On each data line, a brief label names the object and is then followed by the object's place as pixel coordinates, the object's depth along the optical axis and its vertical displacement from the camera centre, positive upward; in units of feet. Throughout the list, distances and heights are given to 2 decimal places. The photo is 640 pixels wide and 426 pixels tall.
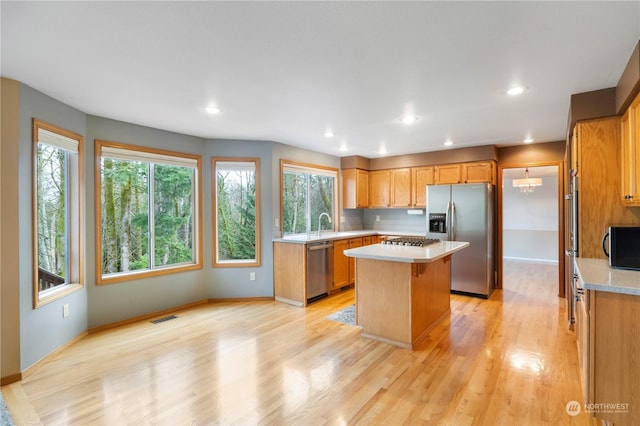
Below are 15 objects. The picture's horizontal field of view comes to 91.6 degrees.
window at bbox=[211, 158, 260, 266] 14.98 +0.00
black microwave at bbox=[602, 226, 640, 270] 7.41 -0.93
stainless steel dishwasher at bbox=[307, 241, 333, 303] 14.61 -2.82
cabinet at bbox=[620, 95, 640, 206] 7.22 +1.35
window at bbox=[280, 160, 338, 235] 16.75 +0.89
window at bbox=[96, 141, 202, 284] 11.82 +0.08
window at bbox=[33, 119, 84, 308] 9.13 +0.06
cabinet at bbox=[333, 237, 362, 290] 16.38 -2.83
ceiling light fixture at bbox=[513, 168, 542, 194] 21.16 +1.90
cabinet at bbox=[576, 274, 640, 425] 5.90 -2.91
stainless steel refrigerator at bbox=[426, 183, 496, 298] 15.42 -0.91
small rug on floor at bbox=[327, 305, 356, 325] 12.38 -4.35
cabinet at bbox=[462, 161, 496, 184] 16.30 +2.04
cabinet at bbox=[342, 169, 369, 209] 19.76 +1.45
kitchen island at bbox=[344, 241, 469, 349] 9.91 -2.73
